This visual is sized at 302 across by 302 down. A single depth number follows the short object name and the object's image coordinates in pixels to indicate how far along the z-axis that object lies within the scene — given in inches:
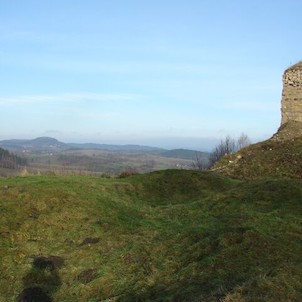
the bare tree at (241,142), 3819.4
